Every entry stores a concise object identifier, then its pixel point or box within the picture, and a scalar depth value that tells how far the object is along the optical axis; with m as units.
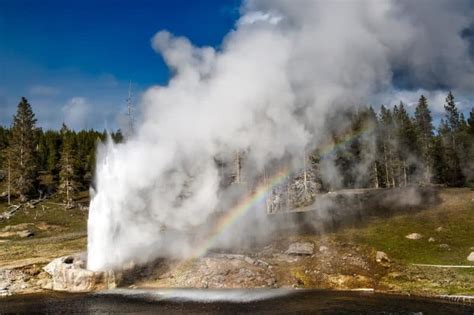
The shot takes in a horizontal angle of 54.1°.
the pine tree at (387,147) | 92.06
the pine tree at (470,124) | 112.10
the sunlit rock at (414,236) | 48.81
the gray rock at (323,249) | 44.58
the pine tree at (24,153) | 86.56
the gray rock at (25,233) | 63.04
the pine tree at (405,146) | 94.12
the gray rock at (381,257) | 41.22
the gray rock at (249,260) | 40.15
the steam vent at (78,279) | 36.34
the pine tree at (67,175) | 85.04
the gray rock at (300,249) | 44.24
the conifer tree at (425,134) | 94.00
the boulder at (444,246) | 44.59
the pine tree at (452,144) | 94.44
